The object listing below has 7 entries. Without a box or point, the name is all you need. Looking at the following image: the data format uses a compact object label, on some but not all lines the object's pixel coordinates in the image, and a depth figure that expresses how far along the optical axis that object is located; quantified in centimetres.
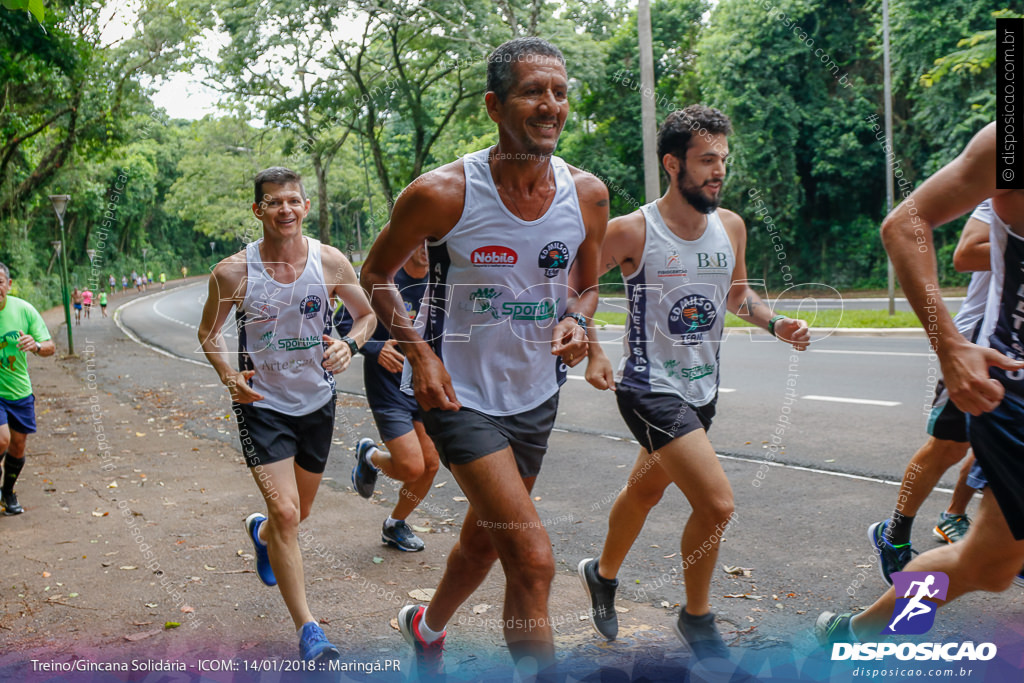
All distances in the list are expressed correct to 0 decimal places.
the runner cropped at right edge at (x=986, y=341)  232
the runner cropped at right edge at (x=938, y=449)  397
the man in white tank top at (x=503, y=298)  285
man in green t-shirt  562
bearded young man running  352
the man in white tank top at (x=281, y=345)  376
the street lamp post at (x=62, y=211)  1276
